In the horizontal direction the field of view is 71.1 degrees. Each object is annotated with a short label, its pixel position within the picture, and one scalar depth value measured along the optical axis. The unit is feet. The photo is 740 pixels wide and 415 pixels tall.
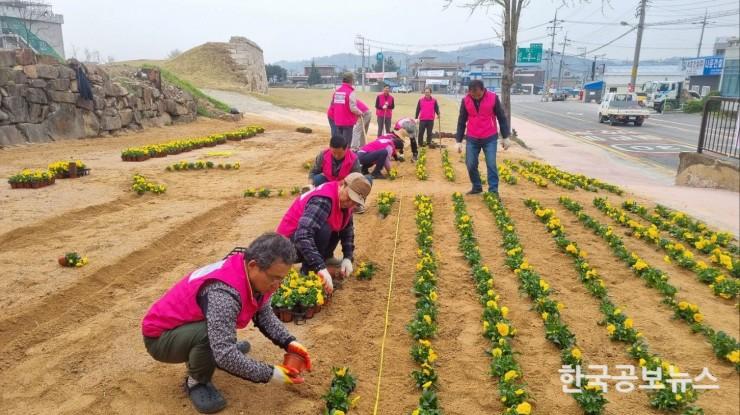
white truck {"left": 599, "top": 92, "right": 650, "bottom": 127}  89.45
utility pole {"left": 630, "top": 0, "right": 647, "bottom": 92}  109.42
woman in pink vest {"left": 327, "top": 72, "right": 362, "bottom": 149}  33.32
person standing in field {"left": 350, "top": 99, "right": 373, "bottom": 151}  36.06
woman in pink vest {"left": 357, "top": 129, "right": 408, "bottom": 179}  32.19
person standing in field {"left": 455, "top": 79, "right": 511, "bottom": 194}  26.99
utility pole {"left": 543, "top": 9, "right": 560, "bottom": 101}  215.65
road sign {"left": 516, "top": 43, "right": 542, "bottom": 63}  121.49
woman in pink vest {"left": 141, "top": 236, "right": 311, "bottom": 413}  9.11
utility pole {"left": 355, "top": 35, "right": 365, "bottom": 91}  261.85
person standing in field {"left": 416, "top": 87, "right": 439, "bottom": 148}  46.88
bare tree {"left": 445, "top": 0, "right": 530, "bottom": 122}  58.59
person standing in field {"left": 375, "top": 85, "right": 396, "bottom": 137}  48.51
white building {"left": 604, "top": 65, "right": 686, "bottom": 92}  161.27
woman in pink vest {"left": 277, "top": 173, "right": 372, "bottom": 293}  13.91
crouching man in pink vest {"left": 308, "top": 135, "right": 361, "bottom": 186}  20.47
